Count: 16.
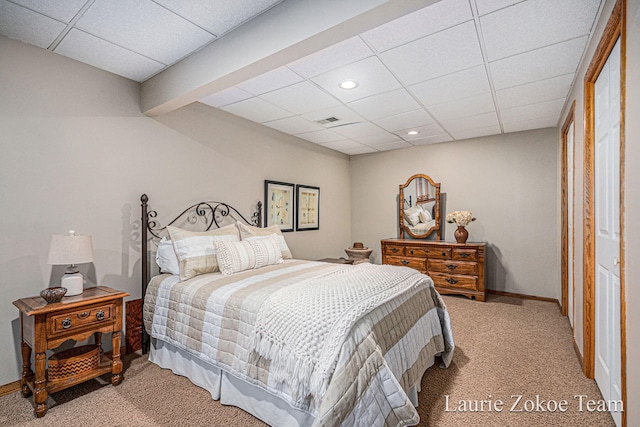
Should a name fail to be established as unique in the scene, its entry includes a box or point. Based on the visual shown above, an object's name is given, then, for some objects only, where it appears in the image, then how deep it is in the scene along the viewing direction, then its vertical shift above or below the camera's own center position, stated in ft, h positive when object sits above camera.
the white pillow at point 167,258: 9.20 -1.25
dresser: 15.04 -2.31
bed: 5.23 -2.31
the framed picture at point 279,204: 14.34 +0.51
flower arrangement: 16.01 -0.13
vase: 16.03 -0.93
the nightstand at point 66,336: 6.66 -2.67
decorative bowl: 6.97 -1.73
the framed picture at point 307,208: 16.28 +0.40
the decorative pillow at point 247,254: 9.16 -1.16
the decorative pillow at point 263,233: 11.19 -0.62
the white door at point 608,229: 6.02 -0.28
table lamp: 7.30 -0.90
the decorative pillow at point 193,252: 8.82 -1.02
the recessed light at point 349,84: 9.74 +4.04
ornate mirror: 17.69 +0.48
